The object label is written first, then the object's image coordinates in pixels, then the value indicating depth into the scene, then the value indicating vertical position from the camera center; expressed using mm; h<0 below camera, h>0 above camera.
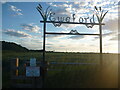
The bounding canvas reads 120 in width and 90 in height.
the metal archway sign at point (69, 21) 7922 +1074
